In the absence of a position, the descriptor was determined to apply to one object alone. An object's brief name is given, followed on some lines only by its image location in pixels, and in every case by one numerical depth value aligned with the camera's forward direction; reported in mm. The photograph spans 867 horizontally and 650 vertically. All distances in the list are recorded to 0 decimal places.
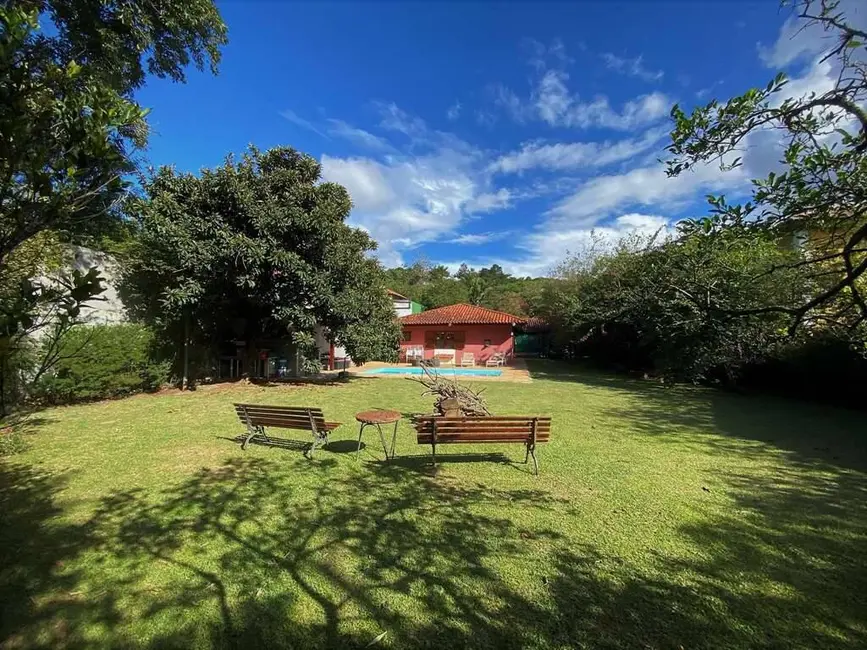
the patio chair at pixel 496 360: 26844
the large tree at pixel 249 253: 11961
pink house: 27516
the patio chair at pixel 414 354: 28241
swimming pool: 21188
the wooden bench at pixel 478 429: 5418
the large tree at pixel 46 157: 1809
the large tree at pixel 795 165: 2373
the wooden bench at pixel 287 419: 6176
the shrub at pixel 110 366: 9867
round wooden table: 5961
